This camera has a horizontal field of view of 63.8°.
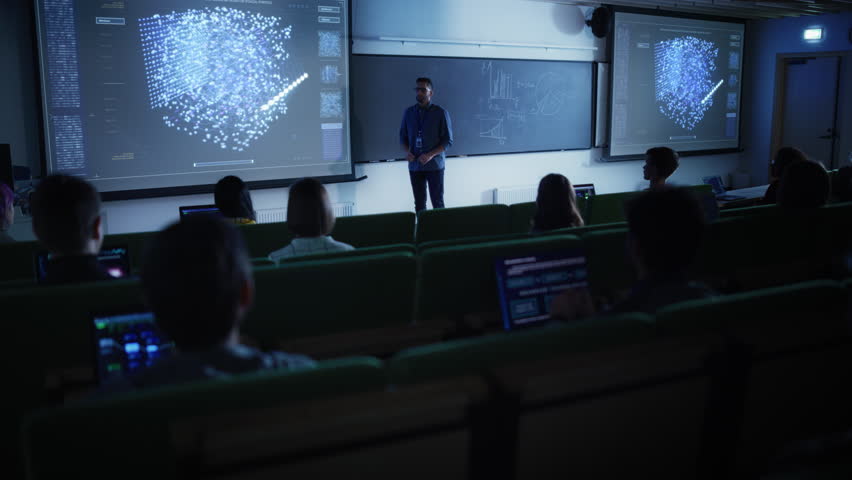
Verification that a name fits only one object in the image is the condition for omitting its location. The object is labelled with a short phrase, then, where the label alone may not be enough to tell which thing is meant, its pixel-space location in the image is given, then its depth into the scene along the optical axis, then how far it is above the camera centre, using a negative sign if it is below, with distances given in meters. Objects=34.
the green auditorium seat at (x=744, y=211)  3.93 -0.39
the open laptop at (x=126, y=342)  1.88 -0.54
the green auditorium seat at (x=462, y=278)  2.63 -0.52
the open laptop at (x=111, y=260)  2.97 -0.51
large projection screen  5.22 +0.45
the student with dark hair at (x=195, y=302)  1.32 -0.30
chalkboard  6.98 +0.48
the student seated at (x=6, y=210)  3.56 -0.34
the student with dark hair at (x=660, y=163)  4.73 -0.13
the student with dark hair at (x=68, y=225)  2.27 -0.27
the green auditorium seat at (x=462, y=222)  4.00 -0.46
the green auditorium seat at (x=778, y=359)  1.58 -0.51
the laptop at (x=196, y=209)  4.38 -0.41
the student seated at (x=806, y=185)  3.75 -0.23
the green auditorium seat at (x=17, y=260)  3.10 -0.52
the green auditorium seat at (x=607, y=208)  4.67 -0.44
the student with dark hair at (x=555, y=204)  3.58 -0.31
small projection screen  8.84 +0.82
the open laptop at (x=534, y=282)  2.56 -0.53
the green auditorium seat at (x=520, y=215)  4.34 -0.45
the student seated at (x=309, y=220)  3.04 -0.34
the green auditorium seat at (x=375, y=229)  3.85 -0.48
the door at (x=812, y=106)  9.76 +0.54
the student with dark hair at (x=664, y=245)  1.98 -0.30
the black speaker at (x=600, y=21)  8.38 +1.49
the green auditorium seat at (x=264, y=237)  3.60 -0.49
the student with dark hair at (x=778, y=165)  5.03 -0.16
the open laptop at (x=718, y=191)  5.71 -0.44
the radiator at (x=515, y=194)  8.03 -0.59
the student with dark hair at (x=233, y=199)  3.88 -0.31
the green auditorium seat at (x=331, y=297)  2.39 -0.55
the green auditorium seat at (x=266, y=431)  1.08 -0.46
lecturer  6.83 +0.04
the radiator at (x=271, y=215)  6.52 -0.66
